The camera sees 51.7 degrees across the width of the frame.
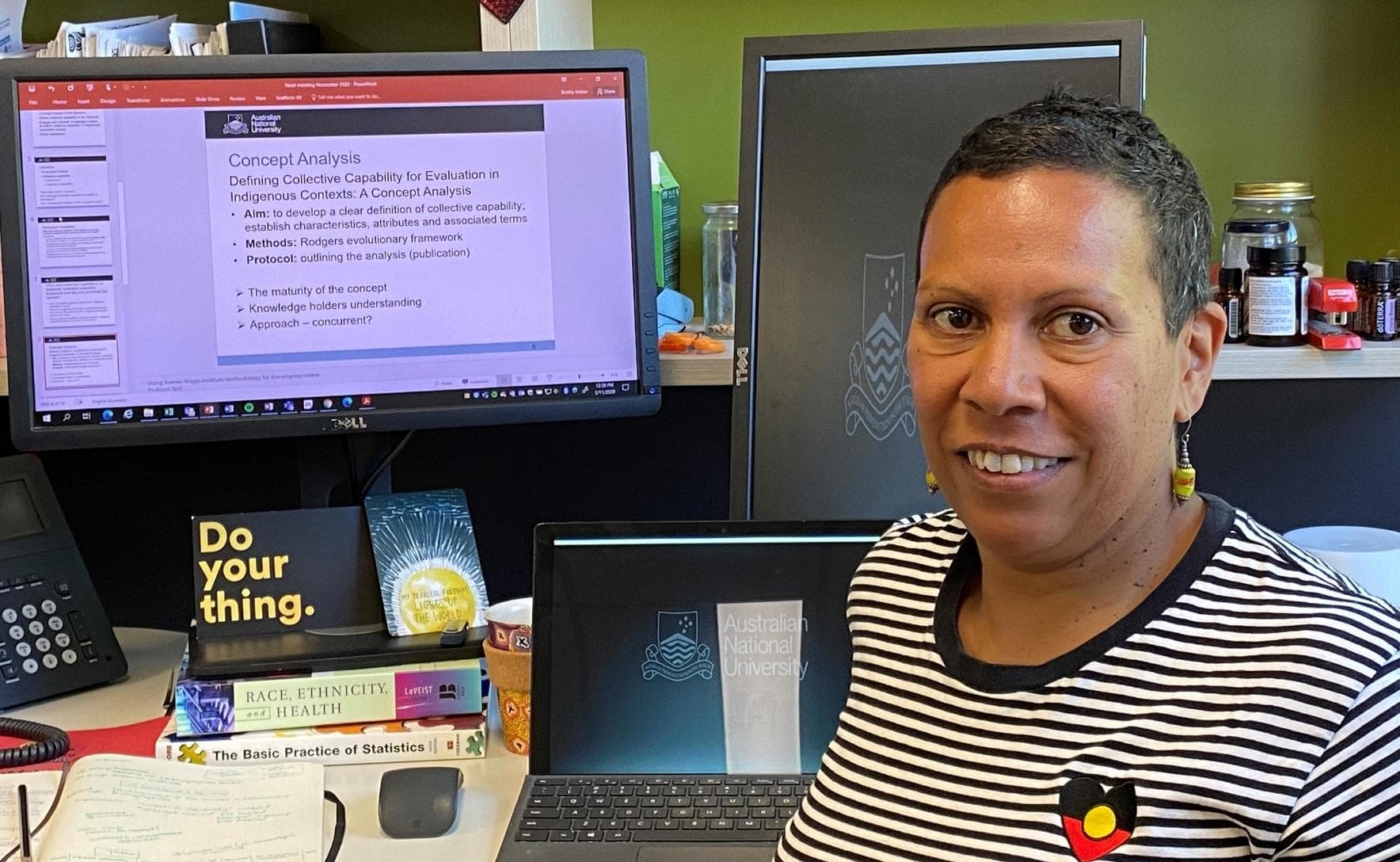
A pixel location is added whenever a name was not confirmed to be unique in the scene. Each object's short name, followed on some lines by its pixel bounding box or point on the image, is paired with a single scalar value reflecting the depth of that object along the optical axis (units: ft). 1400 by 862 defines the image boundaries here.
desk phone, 5.00
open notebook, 3.94
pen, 3.95
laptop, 4.35
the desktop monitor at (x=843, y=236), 4.57
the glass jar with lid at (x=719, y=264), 5.51
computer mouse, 4.12
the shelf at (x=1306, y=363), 4.81
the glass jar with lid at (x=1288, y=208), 5.09
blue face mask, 5.33
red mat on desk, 4.63
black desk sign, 4.85
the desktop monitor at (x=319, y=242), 4.68
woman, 2.39
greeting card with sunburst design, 4.91
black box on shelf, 5.52
